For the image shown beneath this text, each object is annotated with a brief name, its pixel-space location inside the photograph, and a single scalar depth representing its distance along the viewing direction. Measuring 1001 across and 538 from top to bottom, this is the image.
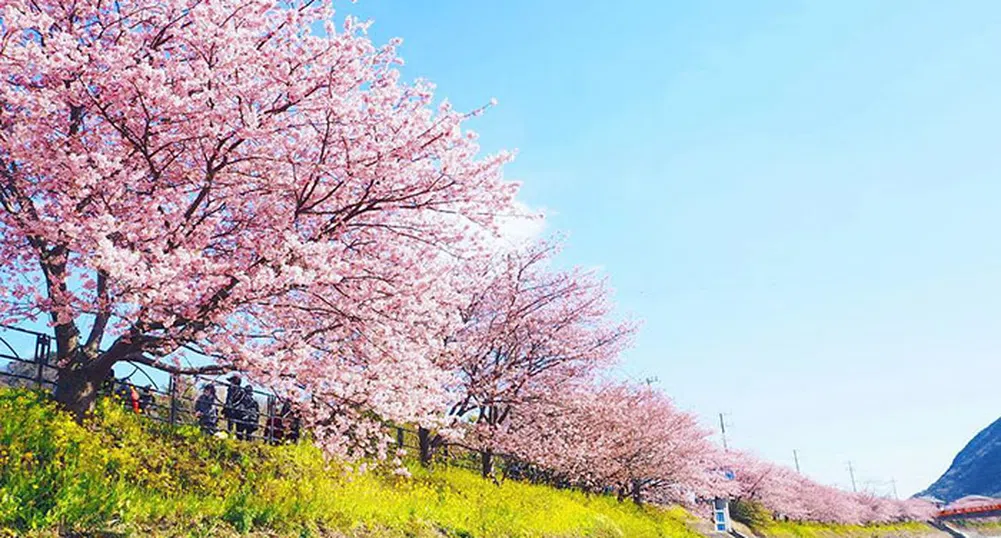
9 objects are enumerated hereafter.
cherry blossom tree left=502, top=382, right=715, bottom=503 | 23.09
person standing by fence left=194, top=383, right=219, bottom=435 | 14.93
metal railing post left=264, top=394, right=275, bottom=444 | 14.96
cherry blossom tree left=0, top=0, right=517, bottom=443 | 8.55
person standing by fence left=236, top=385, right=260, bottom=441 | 14.68
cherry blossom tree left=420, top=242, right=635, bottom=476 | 20.92
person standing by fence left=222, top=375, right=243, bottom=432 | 14.62
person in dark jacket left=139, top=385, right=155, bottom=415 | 13.12
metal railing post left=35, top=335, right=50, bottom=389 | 12.30
